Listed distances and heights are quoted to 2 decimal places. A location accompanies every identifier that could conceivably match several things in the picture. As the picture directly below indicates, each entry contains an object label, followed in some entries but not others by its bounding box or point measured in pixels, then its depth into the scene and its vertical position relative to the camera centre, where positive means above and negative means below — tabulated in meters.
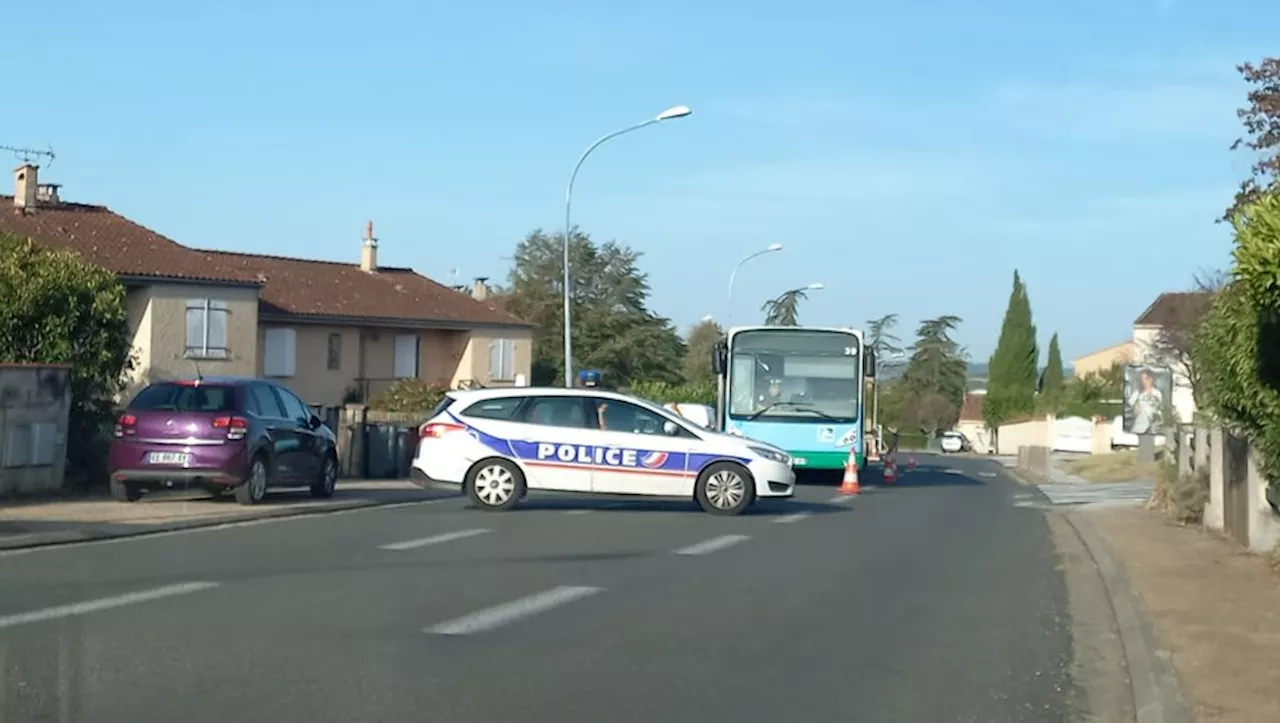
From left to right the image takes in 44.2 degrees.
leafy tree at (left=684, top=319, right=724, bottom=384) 96.51 +5.96
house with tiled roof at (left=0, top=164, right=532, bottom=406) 41.72 +3.72
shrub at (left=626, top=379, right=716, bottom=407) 52.12 +1.63
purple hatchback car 19.12 -0.10
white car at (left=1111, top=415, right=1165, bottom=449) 58.50 +0.25
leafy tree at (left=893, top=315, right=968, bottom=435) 125.70 +5.99
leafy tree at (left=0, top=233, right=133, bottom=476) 21.03 +1.43
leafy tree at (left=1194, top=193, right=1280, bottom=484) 11.42 +1.03
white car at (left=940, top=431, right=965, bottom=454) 96.50 -0.05
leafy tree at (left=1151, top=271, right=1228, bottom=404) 44.45 +3.82
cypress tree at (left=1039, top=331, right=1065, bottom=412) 109.67 +5.21
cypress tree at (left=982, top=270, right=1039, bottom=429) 110.29 +5.51
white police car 20.41 -0.20
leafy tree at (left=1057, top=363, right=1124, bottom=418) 91.12 +3.00
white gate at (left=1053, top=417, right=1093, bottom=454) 74.66 +0.47
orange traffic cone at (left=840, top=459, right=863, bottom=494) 28.16 -0.68
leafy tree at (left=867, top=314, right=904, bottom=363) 121.19 +8.67
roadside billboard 36.47 +1.16
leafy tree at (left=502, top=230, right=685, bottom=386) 71.31 +5.83
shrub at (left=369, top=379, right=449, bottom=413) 40.97 +1.01
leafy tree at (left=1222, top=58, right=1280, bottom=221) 34.12 +7.39
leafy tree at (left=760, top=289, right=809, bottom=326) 67.00 +5.71
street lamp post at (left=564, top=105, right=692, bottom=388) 32.06 +2.67
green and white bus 28.66 +0.95
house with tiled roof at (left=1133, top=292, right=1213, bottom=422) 45.03 +4.91
